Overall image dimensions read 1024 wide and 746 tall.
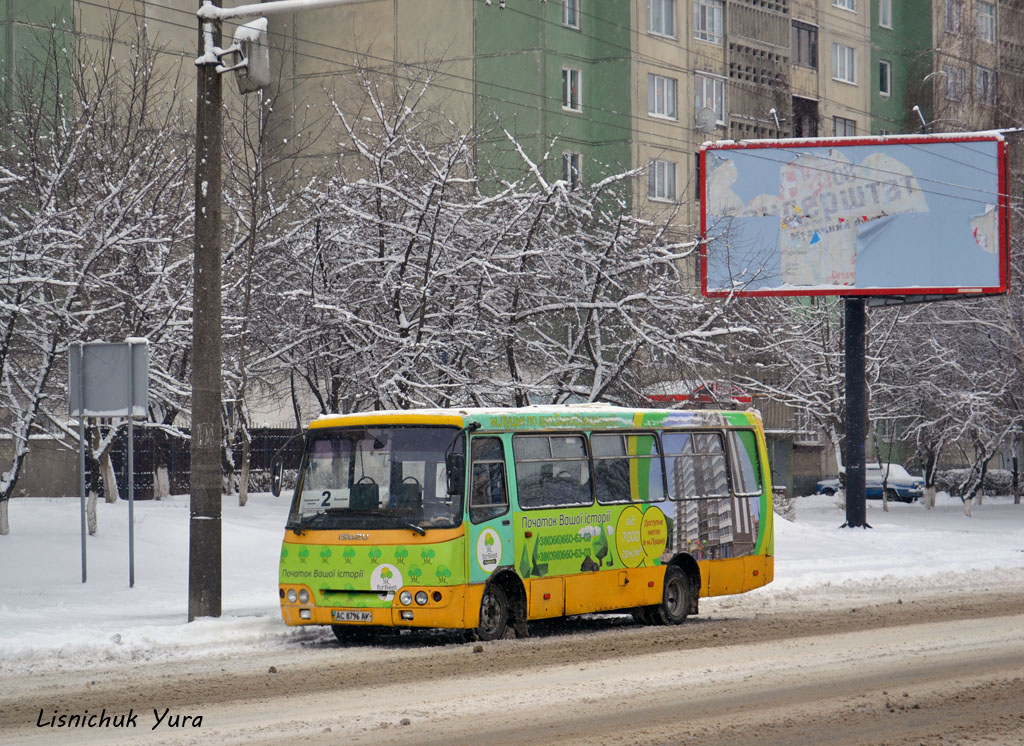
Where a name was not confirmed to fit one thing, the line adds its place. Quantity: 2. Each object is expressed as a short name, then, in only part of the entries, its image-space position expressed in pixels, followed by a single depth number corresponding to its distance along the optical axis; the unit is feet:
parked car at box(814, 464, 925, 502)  188.34
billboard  114.32
